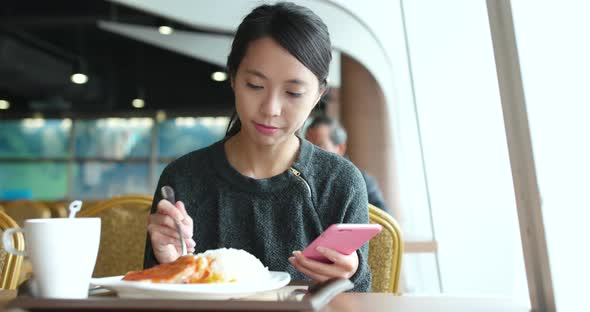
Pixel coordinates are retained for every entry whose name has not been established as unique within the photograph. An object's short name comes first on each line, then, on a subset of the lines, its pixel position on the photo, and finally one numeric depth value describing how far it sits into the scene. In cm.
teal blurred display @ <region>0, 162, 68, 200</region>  1138
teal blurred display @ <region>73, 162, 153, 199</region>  1135
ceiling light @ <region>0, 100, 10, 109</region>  1132
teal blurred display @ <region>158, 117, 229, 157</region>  1136
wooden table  82
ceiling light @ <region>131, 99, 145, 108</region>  1135
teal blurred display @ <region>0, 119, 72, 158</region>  1140
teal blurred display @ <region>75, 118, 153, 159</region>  1130
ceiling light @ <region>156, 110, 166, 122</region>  1128
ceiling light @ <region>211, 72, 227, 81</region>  1122
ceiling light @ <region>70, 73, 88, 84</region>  1087
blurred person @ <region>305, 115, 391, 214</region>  380
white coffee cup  73
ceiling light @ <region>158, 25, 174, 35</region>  848
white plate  76
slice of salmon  82
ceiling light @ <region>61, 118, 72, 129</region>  1139
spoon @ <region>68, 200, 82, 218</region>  84
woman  126
